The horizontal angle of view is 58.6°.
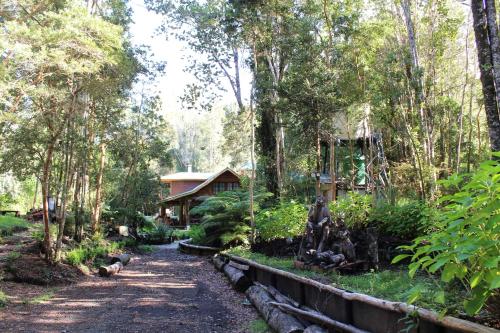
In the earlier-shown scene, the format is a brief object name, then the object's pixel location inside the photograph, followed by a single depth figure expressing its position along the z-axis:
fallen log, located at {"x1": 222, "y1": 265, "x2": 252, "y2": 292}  10.77
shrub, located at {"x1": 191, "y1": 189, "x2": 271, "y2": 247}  16.77
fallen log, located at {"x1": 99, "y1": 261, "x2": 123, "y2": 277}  13.09
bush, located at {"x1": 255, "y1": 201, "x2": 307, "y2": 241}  11.75
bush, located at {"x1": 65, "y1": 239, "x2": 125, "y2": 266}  13.03
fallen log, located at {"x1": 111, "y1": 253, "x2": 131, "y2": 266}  15.23
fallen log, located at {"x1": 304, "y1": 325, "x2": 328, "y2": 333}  5.88
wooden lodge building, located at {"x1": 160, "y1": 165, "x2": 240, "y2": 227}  35.84
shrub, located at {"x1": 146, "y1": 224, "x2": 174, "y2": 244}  26.61
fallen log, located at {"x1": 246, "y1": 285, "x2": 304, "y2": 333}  6.46
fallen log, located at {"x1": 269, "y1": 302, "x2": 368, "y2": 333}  5.55
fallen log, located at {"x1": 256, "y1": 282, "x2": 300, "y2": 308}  7.67
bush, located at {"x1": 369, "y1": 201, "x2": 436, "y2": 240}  8.26
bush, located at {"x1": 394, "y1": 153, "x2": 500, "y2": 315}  2.79
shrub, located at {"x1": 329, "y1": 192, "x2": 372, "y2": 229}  9.57
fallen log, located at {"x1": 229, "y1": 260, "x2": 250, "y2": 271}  11.50
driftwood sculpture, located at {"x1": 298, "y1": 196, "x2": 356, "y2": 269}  7.94
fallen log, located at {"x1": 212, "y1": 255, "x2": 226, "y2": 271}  14.21
